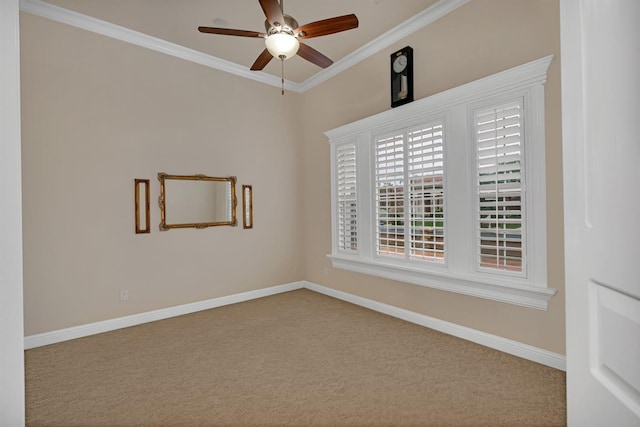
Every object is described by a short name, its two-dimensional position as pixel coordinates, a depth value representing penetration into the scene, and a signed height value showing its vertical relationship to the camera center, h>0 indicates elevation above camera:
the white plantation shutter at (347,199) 4.25 +0.20
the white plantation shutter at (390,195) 3.60 +0.21
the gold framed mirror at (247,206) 4.55 +0.13
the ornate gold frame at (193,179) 3.82 +0.20
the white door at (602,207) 0.56 +0.01
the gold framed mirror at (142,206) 3.65 +0.12
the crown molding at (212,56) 3.12 +2.09
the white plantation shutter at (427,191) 3.21 +0.23
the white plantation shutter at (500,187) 2.62 +0.21
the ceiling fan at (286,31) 2.33 +1.47
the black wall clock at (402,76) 3.46 +1.56
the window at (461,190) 2.55 +0.22
